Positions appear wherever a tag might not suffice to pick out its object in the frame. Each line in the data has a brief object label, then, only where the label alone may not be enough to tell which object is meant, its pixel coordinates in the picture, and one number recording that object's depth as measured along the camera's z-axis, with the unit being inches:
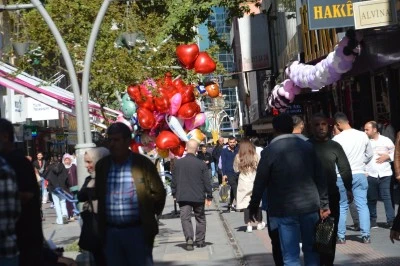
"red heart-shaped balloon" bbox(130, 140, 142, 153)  804.7
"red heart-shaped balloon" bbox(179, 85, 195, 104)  756.6
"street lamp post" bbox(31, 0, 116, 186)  549.3
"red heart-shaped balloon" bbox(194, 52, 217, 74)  782.5
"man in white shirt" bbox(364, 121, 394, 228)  657.0
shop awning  1123.3
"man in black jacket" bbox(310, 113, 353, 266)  466.6
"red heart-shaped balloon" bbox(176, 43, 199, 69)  773.3
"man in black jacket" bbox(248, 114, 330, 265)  382.0
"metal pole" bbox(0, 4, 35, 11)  637.9
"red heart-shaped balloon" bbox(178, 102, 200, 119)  753.3
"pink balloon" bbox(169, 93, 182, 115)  749.3
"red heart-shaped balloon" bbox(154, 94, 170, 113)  750.5
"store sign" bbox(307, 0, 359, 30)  864.9
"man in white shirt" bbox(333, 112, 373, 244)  579.5
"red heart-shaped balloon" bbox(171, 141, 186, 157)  768.9
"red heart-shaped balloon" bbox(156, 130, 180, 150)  758.5
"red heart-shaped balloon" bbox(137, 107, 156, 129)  754.2
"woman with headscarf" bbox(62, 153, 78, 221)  1023.0
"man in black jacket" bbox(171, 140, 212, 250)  642.2
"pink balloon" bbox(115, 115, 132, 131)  855.6
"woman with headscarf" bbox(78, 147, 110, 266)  368.8
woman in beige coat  776.9
